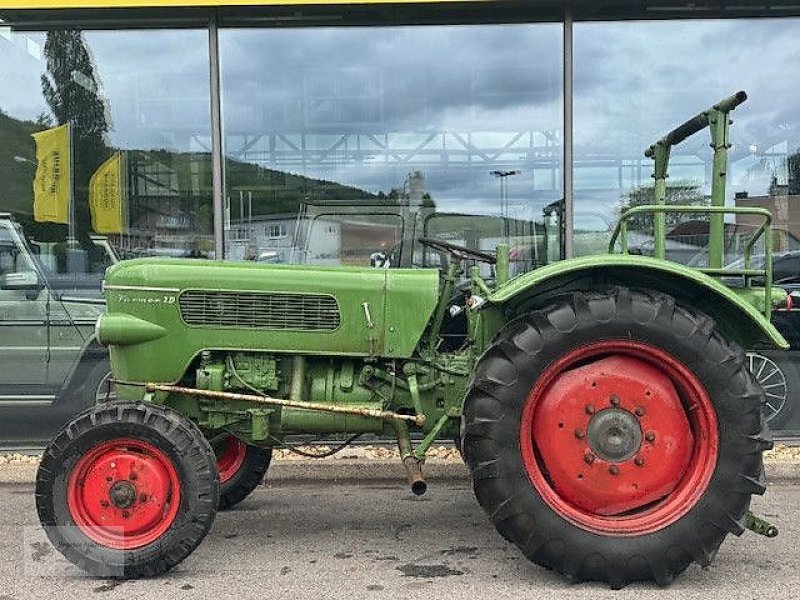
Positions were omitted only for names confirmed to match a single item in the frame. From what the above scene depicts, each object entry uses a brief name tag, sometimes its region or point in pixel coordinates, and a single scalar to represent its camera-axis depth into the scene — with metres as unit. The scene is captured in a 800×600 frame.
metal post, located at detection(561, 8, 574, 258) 6.04
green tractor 3.28
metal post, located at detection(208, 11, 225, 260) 6.05
